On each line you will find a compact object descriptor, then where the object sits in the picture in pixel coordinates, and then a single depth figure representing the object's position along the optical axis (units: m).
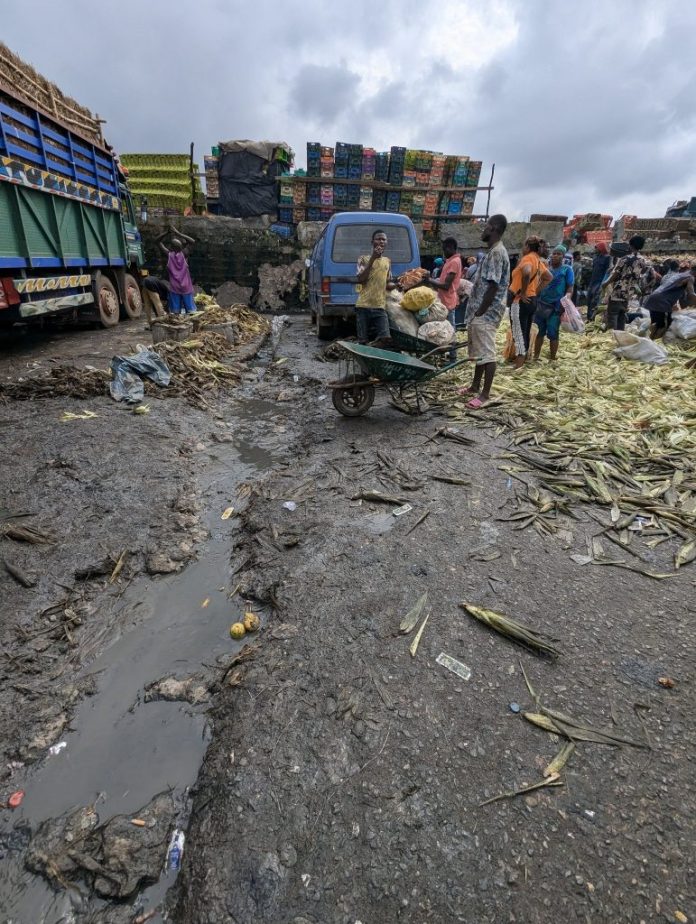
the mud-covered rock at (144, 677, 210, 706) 2.24
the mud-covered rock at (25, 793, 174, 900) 1.56
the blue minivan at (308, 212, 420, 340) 7.70
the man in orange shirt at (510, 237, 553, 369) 6.67
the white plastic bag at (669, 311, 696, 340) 8.32
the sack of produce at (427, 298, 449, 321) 5.90
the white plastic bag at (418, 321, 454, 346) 5.72
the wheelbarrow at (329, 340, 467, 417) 4.83
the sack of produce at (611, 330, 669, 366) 7.32
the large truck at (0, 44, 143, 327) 6.43
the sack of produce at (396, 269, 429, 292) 6.21
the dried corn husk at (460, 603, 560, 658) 2.27
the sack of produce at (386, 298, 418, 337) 5.92
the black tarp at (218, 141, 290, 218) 16.22
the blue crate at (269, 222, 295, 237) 15.79
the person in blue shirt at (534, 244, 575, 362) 6.86
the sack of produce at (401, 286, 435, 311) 5.68
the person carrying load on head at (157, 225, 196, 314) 9.18
